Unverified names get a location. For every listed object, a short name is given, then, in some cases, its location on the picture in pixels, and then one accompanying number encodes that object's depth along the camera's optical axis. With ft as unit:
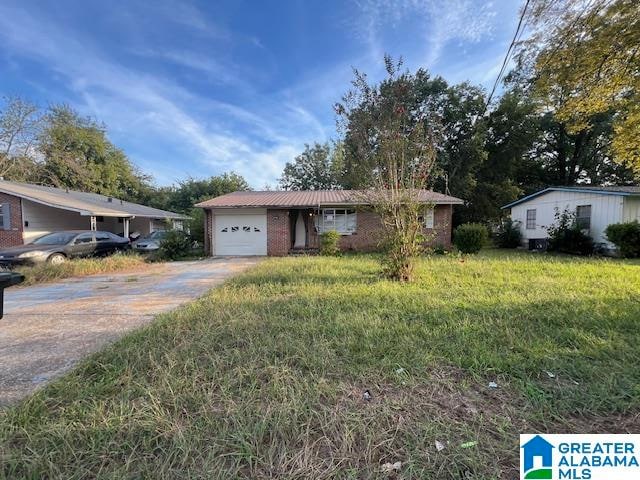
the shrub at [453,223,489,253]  41.39
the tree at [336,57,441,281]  22.35
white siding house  39.93
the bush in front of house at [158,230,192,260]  43.09
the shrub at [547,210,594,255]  43.21
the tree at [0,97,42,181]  69.67
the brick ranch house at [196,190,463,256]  46.90
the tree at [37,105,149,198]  77.56
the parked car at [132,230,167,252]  47.37
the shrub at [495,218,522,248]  56.59
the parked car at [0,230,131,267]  30.40
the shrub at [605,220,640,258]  36.78
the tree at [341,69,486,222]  69.46
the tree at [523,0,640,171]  17.53
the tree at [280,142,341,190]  105.19
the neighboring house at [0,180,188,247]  44.34
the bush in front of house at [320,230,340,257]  43.62
